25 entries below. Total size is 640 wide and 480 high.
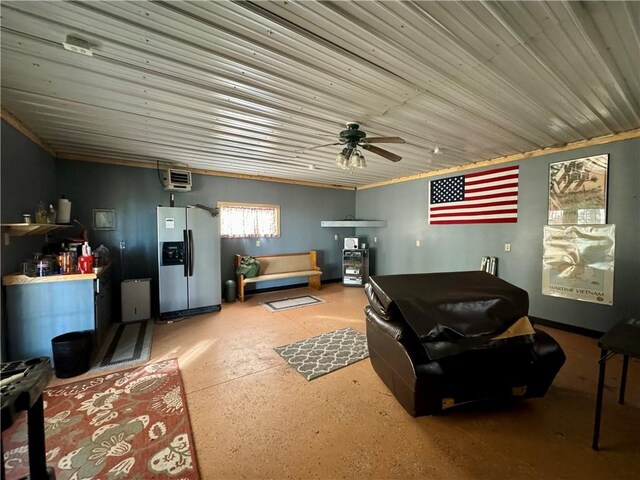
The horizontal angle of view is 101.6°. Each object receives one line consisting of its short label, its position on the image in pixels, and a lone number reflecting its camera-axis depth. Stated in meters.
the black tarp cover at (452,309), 1.83
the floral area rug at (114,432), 1.60
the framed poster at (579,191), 3.37
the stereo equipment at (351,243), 6.62
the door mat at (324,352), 2.77
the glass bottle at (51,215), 3.23
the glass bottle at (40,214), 2.95
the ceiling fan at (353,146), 2.86
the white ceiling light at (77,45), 1.58
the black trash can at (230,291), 5.25
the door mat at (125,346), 2.88
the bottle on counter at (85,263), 2.92
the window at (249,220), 5.54
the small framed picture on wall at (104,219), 4.25
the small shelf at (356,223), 6.54
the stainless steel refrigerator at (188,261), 4.25
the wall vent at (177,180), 4.62
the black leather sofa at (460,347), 1.83
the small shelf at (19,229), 2.44
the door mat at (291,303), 4.86
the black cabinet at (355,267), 6.57
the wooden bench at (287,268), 5.54
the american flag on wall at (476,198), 4.26
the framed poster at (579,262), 3.34
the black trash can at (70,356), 2.56
